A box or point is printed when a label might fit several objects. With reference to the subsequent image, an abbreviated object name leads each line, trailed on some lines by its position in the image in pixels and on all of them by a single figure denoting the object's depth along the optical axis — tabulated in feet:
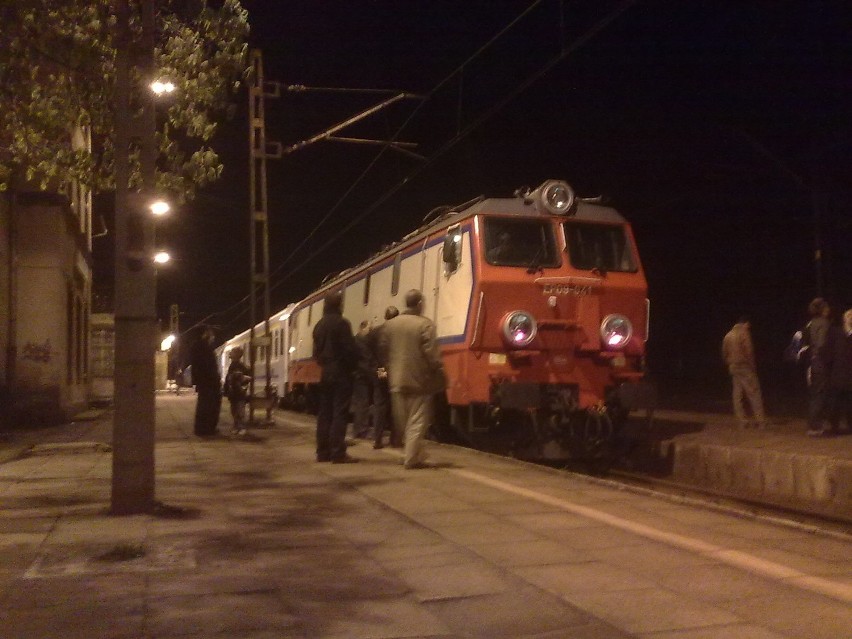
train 35.76
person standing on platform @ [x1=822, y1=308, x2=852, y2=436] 37.52
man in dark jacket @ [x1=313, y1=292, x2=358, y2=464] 31.76
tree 26.91
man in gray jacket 30.27
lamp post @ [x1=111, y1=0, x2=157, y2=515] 21.52
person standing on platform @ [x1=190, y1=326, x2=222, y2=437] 46.21
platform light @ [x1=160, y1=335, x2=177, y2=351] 176.95
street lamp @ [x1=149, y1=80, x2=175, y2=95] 27.97
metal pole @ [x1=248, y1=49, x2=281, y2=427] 58.70
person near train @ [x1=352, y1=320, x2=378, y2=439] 41.05
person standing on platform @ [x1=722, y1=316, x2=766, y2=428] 42.32
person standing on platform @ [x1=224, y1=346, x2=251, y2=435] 47.67
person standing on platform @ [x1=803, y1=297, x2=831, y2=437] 37.65
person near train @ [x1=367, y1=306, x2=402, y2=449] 39.49
